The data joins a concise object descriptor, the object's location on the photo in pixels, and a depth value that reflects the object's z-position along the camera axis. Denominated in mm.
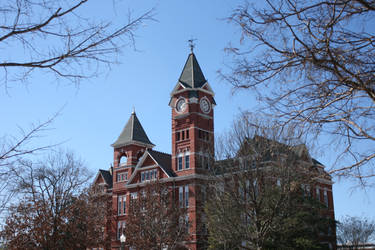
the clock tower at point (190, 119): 47375
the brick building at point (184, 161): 46094
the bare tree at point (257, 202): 27781
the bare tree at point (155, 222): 38594
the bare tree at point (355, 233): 59344
